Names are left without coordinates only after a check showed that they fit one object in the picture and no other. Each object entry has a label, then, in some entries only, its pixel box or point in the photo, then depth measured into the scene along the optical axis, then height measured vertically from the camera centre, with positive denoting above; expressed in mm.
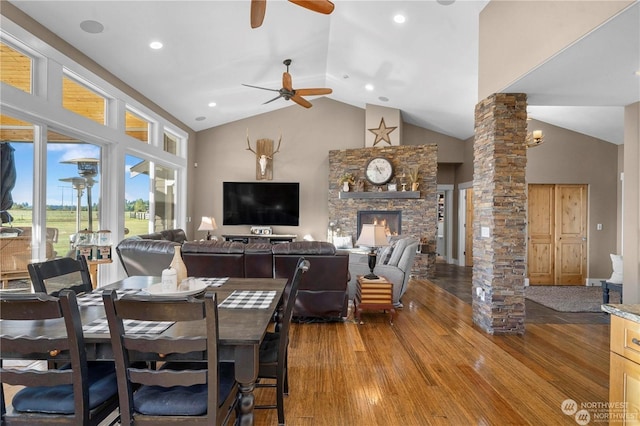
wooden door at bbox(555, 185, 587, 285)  6422 -347
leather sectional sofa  3818 -573
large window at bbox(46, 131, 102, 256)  3764 +312
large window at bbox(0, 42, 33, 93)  3107 +1437
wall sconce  4784 +1165
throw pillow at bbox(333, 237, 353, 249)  7461 -607
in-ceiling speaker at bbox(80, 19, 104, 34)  3679 +2145
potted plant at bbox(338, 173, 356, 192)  7477 +812
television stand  7898 -536
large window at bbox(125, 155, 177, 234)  5531 +401
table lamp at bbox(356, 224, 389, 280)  4016 -261
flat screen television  8117 +295
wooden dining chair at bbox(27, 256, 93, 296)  1888 -357
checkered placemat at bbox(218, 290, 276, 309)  1879 -521
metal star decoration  7672 +1965
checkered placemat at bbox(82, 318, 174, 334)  1484 -533
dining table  1421 -528
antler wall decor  8234 +1557
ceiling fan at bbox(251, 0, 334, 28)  2783 +1809
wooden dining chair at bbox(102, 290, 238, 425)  1292 -626
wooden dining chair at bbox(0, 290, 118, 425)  1300 -668
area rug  4750 -1301
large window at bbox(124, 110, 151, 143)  5429 +1530
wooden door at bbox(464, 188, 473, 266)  8102 -263
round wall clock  7320 +1013
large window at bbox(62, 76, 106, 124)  3969 +1482
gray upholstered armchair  4605 -761
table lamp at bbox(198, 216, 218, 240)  7426 -215
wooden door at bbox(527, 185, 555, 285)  6441 -334
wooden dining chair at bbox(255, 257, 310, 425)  1878 -858
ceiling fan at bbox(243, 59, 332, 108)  5145 +1993
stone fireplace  7109 +376
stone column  3668 +18
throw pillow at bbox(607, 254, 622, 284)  4594 -751
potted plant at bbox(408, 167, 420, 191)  7117 +808
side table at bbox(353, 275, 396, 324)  3994 -984
